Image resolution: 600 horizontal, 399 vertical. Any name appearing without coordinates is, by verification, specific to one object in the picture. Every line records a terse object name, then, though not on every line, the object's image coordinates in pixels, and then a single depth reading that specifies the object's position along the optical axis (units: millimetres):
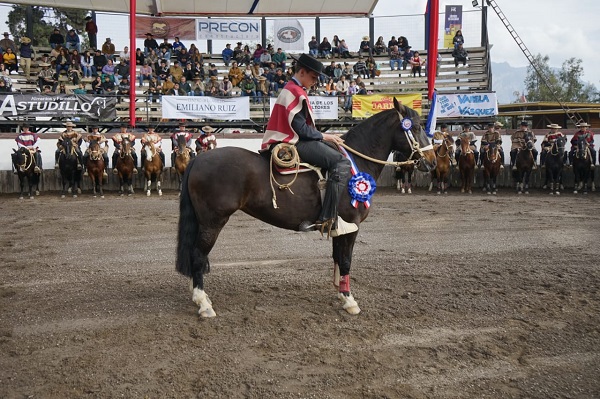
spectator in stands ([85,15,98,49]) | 26297
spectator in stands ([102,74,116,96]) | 22300
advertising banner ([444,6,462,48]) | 27594
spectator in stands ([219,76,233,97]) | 22877
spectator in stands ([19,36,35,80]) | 23781
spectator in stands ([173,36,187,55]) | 26628
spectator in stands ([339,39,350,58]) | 27500
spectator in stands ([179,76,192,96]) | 22719
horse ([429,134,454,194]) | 18234
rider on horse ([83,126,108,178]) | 17719
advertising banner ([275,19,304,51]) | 28062
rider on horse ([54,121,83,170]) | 17797
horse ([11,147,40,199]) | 17125
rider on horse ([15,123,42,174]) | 17531
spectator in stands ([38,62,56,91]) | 21906
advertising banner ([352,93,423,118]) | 22188
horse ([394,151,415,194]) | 18873
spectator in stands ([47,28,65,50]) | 25823
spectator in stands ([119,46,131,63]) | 24816
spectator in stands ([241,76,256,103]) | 23656
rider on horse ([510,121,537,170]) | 18578
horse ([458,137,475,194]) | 18312
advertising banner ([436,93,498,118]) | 22375
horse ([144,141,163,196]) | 18250
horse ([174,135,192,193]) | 18391
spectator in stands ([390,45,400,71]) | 26828
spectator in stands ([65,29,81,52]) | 25688
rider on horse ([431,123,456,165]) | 18359
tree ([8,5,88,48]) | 41812
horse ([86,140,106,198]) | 17531
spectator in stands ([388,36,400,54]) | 27688
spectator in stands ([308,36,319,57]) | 27886
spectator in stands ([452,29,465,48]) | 27062
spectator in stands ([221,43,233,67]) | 27078
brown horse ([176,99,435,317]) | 6070
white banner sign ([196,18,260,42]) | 27780
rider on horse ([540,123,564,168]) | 18656
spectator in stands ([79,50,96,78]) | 24047
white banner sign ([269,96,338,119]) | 22156
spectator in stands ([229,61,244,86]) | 25016
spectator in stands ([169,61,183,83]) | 24516
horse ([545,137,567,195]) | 18406
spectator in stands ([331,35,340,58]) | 27548
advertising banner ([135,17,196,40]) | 27484
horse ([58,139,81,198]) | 17703
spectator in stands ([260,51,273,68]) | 26628
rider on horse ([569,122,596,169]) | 18359
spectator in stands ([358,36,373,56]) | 27812
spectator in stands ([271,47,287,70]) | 26656
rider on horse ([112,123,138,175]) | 18281
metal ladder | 26822
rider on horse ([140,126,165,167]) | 18328
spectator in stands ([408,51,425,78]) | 26406
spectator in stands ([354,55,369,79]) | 26250
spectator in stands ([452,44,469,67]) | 26750
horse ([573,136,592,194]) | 18125
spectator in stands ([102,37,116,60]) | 25938
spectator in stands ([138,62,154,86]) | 24009
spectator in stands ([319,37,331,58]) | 27647
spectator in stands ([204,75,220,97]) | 22766
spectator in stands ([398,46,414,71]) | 27062
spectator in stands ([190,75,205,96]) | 22531
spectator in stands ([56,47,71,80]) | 23812
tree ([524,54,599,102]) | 52906
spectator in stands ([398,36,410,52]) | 27562
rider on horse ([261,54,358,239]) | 6090
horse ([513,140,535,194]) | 18500
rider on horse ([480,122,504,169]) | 18703
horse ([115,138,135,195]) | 17984
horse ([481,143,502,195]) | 18438
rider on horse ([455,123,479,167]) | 18484
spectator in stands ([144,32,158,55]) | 26719
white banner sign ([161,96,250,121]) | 21125
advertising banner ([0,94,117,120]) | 19547
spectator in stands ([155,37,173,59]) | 26394
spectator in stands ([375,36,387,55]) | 27844
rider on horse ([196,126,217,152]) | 18781
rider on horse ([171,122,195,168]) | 18703
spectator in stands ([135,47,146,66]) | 25262
